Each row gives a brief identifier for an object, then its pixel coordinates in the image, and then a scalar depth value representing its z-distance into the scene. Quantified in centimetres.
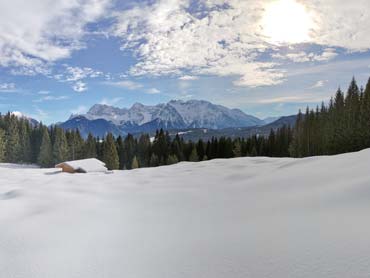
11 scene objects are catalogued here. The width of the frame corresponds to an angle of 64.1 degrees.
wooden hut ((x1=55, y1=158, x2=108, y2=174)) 4331
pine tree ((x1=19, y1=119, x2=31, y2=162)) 6931
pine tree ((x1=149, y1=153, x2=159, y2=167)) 7144
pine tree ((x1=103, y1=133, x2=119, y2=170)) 6362
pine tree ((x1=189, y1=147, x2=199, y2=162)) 6850
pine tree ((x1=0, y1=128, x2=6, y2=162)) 6350
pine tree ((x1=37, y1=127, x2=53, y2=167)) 6644
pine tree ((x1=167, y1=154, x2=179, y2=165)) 6631
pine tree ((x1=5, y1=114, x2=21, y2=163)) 6788
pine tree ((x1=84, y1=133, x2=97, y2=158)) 7369
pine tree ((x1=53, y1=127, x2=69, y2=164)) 6750
